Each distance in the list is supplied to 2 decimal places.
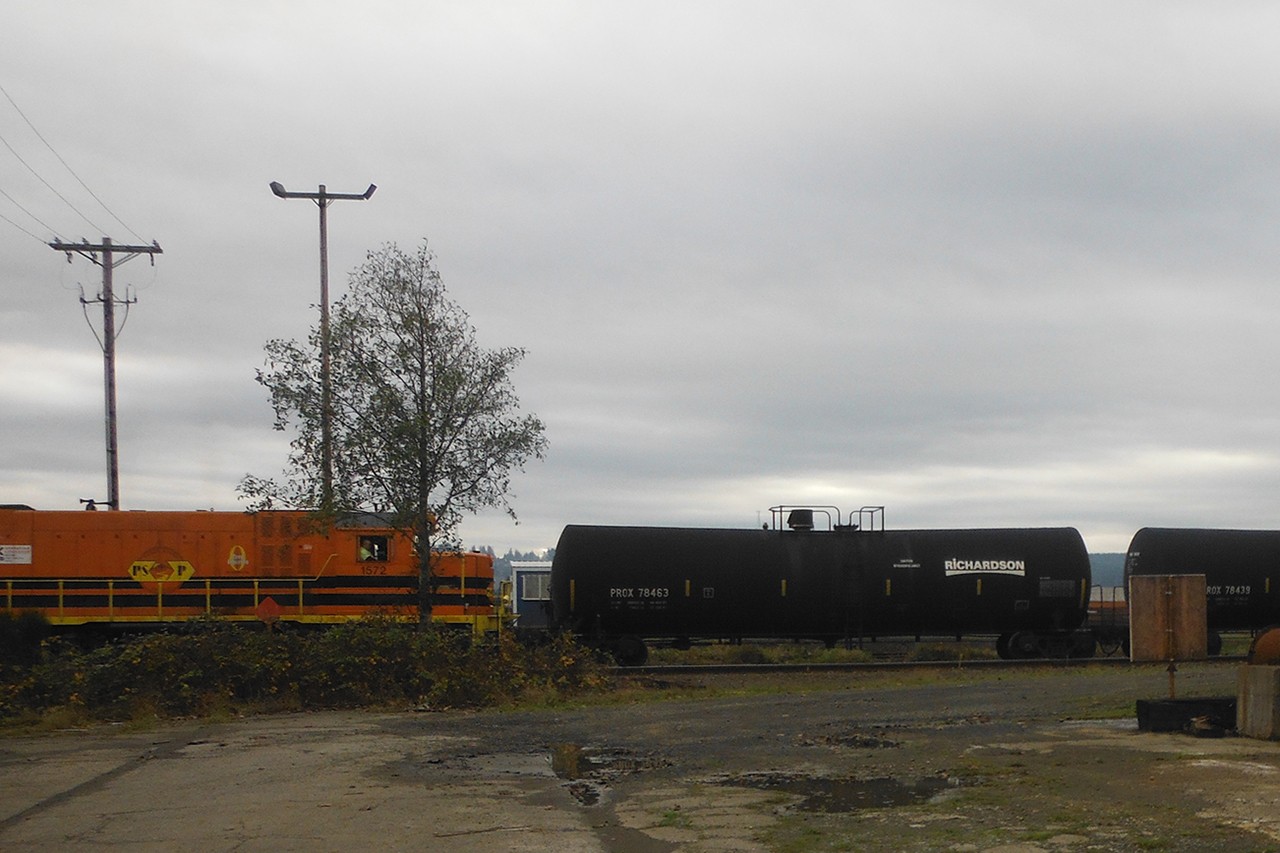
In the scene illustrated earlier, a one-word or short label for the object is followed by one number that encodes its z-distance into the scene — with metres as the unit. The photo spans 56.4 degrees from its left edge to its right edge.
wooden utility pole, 35.88
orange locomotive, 27.97
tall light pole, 26.00
